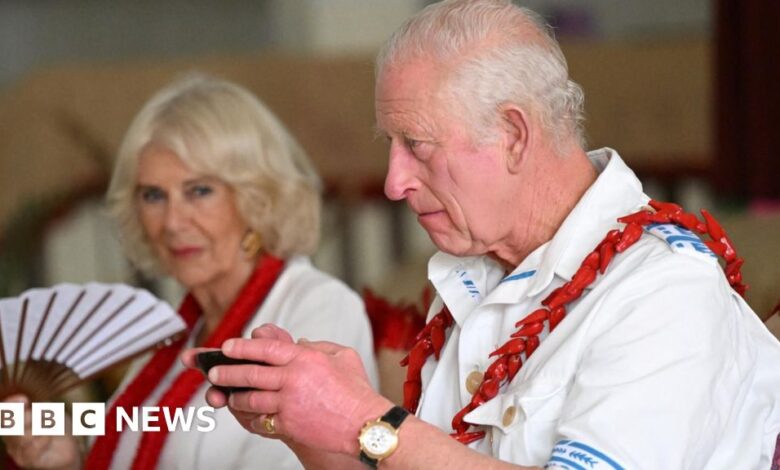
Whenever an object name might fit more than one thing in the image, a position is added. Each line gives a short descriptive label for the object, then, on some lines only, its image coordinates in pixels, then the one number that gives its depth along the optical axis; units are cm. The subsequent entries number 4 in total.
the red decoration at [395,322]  512
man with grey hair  300
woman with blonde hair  504
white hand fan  431
